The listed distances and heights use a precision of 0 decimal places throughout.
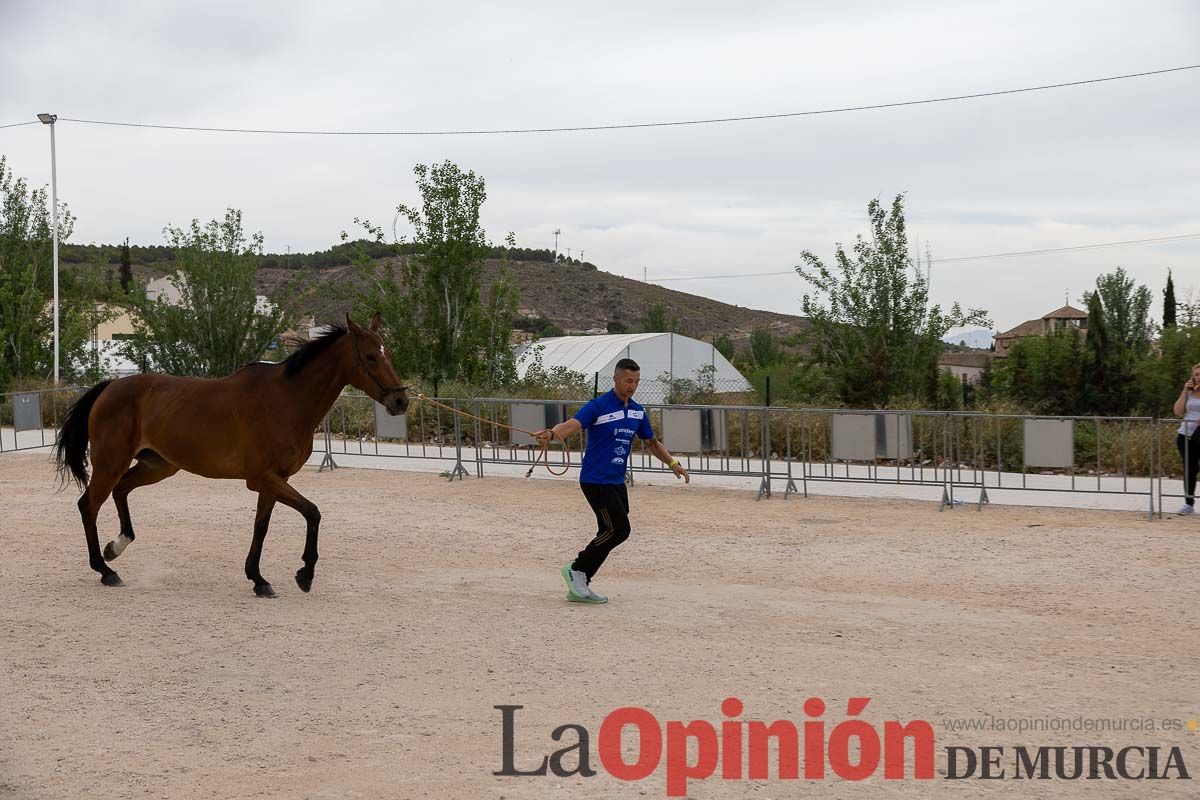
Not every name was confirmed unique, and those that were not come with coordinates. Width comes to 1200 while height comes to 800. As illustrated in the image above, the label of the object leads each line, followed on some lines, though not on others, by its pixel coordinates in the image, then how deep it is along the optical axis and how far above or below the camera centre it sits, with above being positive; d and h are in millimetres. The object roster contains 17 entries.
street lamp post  30550 +5814
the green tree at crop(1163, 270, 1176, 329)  50188 +4305
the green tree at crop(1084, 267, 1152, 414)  23875 +1206
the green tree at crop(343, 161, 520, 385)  25984 +2532
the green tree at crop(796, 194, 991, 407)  22891 +1590
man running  8633 -457
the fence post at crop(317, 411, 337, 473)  18250 -868
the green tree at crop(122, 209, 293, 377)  29438 +2444
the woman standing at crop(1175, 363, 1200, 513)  13258 -429
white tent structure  33844 +1493
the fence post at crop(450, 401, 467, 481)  17219 -927
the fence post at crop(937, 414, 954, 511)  14055 -978
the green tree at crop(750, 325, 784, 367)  41688 +2068
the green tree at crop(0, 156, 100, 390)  32719 +3330
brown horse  9227 -93
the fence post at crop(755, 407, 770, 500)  15164 -722
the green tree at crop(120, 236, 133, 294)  76312 +9819
